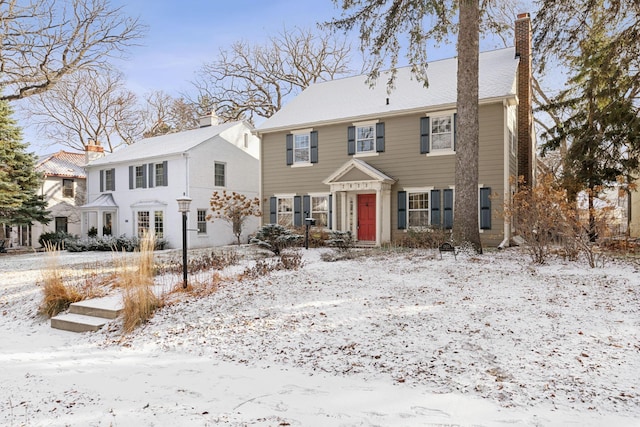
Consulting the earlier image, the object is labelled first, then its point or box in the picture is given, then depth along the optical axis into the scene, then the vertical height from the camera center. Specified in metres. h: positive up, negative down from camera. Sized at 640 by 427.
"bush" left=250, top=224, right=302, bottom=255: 10.20 -0.64
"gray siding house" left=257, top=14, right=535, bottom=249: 12.72 +2.05
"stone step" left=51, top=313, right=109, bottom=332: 5.91 -1.56
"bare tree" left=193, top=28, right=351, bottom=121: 26.09 +8.90
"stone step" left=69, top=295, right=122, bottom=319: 6.19 -1.42
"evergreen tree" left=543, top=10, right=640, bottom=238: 9.87 +2.39
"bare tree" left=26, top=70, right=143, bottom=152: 27.17 +6.75
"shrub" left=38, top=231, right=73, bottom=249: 19.60 -1.11
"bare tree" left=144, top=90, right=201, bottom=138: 29.08 +6.84
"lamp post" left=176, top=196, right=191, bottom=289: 7.04 -0.10
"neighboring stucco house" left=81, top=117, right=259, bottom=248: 17.80 +1.43
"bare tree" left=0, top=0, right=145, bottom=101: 14.16 +6.33
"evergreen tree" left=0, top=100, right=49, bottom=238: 16.75 +1.44
